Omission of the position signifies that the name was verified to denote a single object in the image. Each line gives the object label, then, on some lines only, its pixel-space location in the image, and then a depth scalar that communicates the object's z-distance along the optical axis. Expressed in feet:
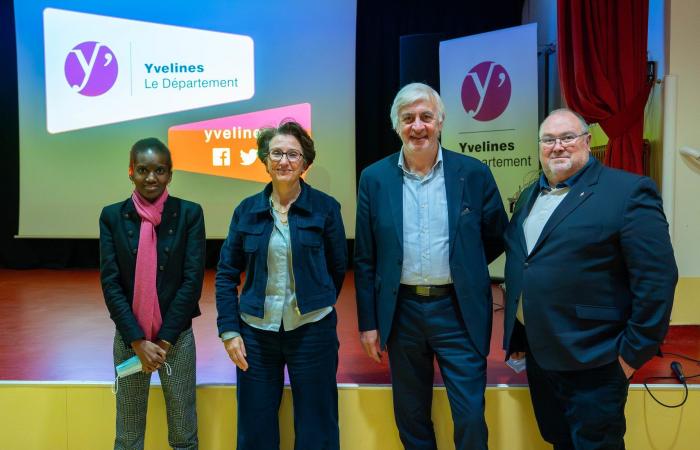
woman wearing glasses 6.07
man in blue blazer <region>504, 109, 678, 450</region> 5.04
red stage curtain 10.98
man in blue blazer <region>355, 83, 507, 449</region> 5.93
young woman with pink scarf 6.32
